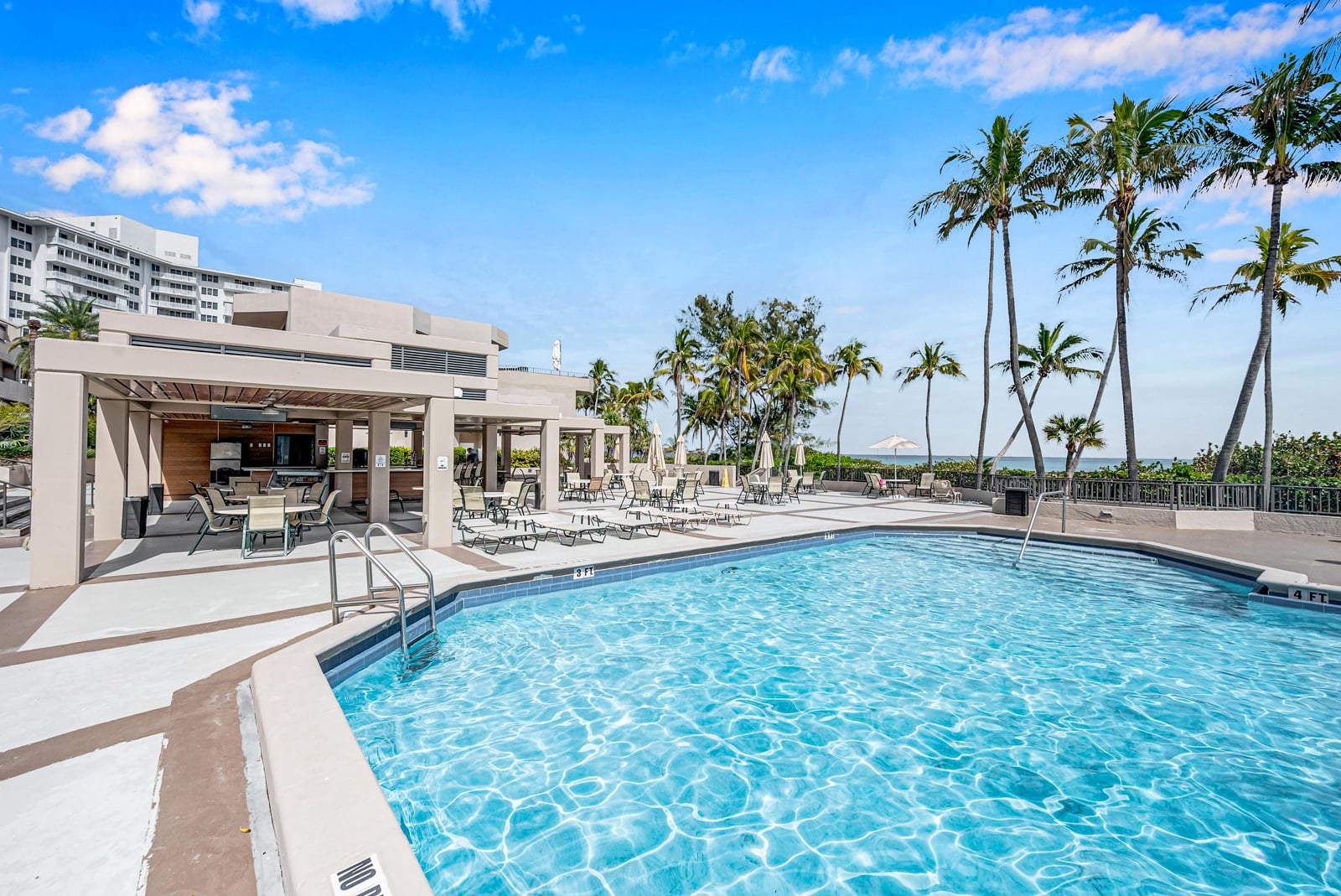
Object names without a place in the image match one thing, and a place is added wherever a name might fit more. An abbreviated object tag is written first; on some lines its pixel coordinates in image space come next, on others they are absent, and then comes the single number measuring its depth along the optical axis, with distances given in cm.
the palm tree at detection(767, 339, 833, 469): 2775
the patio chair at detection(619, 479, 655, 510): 1570
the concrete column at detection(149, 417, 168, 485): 1643
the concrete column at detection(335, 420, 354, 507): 1578
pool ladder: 509
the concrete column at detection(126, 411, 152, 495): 1269
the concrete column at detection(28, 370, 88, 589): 666
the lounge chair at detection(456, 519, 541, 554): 956
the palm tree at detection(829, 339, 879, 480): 3100
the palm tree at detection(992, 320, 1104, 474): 2333
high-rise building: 6147
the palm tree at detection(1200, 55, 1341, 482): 1356
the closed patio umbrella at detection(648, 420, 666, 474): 2130
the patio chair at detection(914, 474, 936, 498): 2294
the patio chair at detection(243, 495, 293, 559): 874
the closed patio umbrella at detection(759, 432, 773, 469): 2245
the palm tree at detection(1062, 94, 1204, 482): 1523
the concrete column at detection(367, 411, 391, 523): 1299
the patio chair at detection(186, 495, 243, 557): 908
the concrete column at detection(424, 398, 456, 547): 1016
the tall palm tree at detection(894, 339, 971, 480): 2847
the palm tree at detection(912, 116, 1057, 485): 1827
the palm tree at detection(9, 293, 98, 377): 3497
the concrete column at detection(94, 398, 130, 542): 1047
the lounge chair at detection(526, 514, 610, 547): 1116
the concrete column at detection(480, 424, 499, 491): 2094
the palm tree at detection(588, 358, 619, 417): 4938
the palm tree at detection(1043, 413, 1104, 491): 2233
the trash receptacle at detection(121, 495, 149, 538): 1041
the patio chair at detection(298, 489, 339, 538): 968
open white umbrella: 2366
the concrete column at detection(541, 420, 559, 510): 1661
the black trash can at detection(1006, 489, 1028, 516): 1641
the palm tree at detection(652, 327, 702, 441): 3441
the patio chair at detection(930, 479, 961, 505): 2167
